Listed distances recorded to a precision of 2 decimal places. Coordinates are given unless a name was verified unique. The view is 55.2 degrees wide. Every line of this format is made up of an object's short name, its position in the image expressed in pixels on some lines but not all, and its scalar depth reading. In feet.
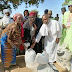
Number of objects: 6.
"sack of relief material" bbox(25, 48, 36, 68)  5.93
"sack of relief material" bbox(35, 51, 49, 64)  4.34
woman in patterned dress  5.15
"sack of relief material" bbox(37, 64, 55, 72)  4.56
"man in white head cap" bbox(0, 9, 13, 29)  8.53
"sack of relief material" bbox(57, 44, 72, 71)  5.62
